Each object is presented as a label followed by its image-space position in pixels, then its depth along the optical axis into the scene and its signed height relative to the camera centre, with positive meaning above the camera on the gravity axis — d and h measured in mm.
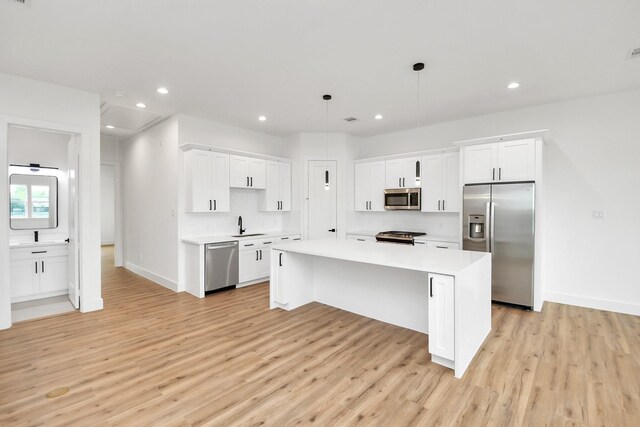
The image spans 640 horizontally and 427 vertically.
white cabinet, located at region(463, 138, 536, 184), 4184 +695
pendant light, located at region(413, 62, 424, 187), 3273 +1551
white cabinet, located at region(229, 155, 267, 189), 5516 +725
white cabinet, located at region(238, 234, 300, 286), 5277 -848
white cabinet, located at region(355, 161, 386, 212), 6077 +501
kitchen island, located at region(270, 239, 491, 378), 2617 -856
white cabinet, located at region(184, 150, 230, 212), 4977 +510
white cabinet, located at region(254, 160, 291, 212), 6074 +459
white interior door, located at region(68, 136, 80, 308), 4047 -72
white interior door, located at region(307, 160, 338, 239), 6297 +140
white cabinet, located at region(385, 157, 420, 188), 5656 +711
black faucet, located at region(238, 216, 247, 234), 5916 -247
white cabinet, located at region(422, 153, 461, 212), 5152 +475
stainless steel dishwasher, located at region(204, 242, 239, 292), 4797 -868
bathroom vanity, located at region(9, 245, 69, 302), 4383 -888
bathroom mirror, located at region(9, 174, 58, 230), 4742 +162
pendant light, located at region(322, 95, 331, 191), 4270 +1590
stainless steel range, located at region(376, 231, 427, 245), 5273 -458
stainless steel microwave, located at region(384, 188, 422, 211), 5559 +212
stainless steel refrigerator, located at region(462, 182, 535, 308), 4141 -323
